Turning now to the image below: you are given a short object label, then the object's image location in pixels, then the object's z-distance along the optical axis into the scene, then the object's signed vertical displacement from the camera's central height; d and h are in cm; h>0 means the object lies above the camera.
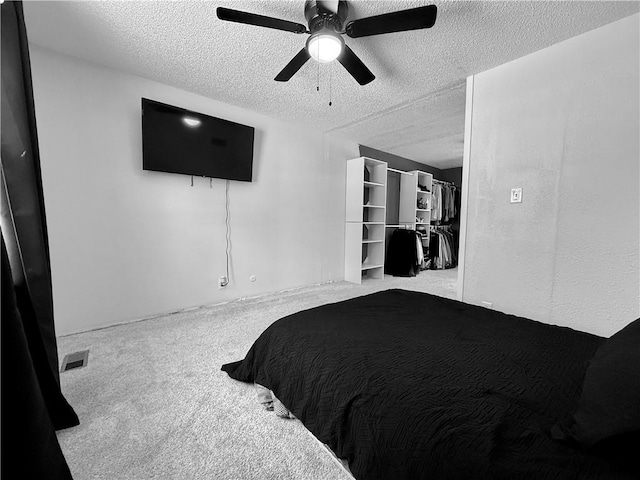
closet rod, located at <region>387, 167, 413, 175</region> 473 +93
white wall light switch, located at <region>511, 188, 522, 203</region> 217 +24
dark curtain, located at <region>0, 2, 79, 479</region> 109 -2
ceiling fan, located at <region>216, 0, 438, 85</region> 146 +112
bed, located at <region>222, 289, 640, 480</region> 64 -54
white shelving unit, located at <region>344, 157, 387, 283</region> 419 +5
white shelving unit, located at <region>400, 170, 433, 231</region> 508 +46
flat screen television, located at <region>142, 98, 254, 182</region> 249 +75
